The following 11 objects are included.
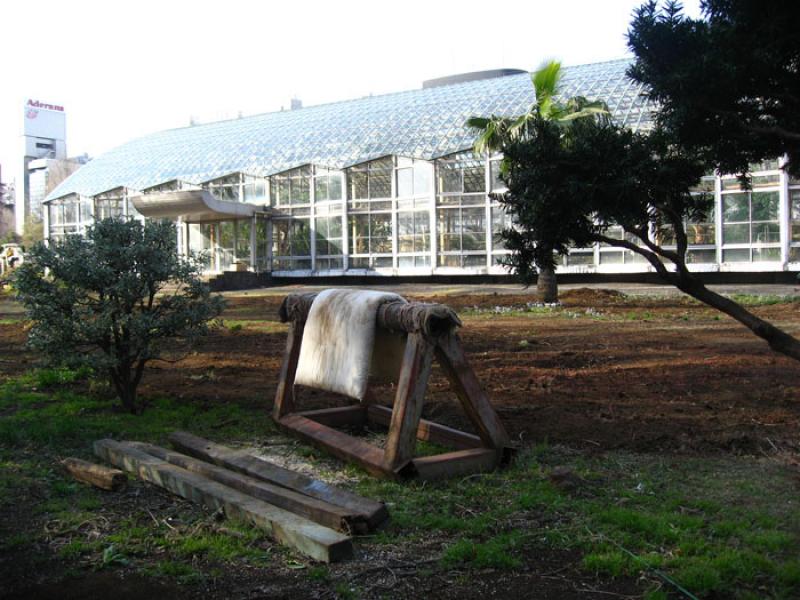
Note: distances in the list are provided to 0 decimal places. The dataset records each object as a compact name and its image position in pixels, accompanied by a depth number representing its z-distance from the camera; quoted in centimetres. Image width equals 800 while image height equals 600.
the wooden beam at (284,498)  412
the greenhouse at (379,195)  2692
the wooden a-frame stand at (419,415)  504
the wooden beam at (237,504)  381
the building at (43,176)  7819
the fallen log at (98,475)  507
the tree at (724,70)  427
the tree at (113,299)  733
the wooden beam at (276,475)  425
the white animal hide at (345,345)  550
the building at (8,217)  7881
